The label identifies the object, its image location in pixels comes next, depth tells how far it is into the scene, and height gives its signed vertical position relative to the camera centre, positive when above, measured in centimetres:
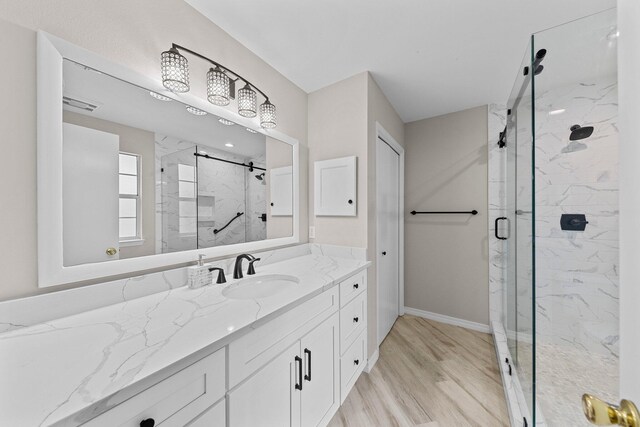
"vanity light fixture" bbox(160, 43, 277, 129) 107 +68
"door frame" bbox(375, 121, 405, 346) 278 -24
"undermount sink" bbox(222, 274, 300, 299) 128 -43
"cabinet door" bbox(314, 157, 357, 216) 184 +22
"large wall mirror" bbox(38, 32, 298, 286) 82 +19
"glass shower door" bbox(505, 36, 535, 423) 131 -17
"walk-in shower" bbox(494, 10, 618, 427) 117 -7
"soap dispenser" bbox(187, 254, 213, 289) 115 -32
